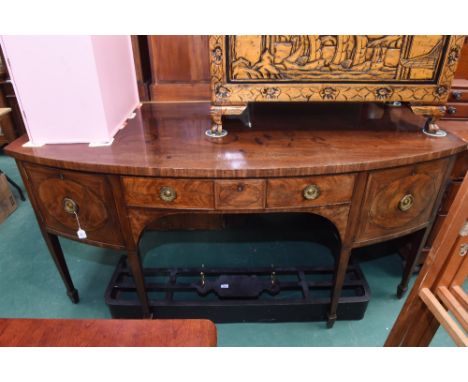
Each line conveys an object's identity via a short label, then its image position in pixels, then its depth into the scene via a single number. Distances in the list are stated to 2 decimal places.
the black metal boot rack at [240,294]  1.53
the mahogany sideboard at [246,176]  1.09
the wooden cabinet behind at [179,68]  1.57
